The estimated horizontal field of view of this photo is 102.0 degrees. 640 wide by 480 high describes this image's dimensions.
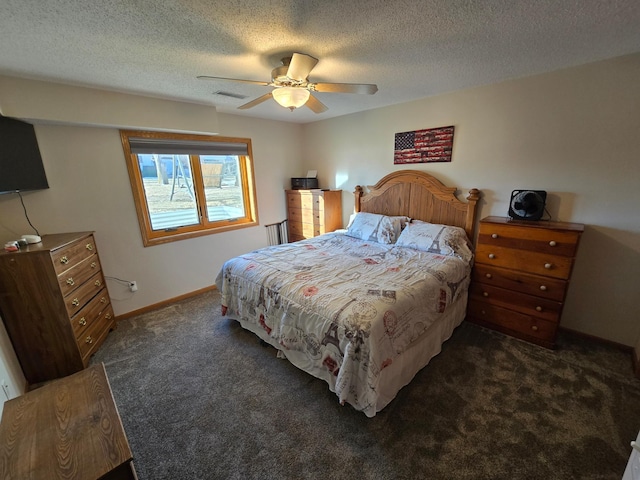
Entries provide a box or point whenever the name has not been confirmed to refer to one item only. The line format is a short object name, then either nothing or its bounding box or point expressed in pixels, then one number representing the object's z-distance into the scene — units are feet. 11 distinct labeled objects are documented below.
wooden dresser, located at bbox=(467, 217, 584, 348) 6.81
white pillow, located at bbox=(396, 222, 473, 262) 8.43
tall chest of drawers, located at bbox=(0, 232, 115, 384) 6.10
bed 5.16
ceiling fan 5.53
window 9.59
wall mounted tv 6.53
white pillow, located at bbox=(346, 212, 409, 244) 10.12
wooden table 2.84
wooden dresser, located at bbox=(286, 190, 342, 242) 12.50
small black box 13.42
